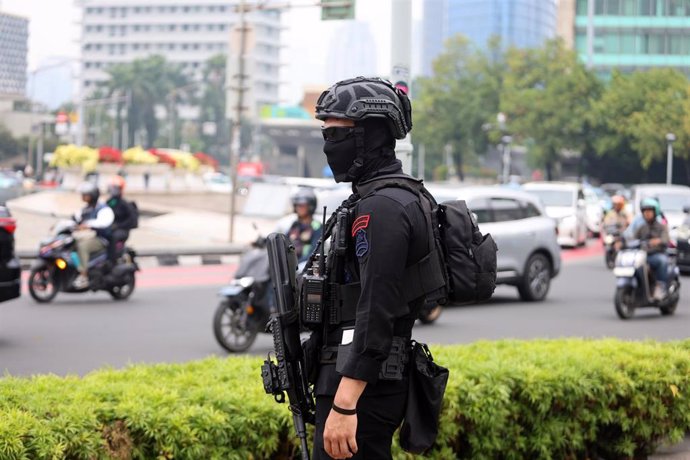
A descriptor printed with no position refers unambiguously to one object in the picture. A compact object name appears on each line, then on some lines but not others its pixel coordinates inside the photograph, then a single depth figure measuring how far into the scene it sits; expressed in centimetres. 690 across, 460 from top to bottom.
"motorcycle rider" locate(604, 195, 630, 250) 2099
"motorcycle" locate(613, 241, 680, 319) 1429
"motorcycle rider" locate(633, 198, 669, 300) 1455
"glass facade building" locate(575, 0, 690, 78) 8800
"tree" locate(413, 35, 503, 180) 6919
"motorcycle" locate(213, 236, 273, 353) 1090
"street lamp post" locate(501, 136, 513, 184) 5209
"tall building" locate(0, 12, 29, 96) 11731
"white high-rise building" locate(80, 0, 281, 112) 18738
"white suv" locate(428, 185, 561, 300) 1628
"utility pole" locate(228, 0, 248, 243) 2477
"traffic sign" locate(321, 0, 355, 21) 2122
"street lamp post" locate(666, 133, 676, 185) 5914
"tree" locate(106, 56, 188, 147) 12350
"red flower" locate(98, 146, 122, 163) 4041
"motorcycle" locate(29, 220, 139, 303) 1496
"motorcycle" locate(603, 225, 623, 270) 2158
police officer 354
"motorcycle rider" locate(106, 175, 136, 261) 1578
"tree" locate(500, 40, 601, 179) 6291
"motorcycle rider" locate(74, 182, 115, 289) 1521
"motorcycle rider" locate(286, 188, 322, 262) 1125
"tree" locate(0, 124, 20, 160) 8781
